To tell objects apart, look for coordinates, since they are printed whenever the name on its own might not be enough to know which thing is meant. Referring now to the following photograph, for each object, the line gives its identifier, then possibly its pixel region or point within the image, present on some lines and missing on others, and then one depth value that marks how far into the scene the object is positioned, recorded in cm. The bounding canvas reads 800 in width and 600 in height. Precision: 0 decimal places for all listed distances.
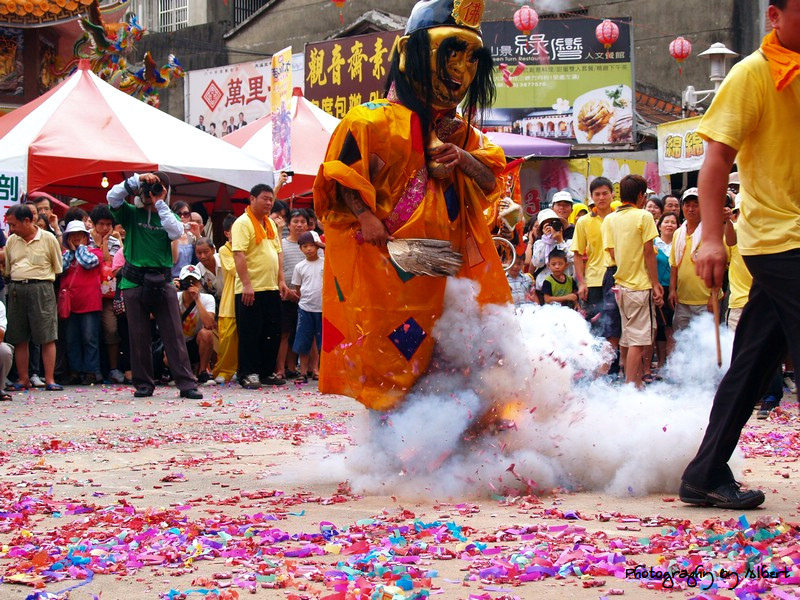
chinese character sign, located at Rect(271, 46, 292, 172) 1334
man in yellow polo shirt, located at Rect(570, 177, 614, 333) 986
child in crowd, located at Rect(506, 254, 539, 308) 958
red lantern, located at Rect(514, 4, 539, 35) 2080
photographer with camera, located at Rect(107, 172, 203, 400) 891
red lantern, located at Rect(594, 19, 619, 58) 2087
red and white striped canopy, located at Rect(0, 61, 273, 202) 1260
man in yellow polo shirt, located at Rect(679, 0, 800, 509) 370
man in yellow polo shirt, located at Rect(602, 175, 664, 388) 899
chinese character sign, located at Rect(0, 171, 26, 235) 1230
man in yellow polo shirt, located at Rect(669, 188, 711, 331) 921
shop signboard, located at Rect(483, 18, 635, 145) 2122
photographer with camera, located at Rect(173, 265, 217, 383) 1129
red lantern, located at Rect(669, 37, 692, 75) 2152
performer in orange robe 475
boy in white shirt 1112
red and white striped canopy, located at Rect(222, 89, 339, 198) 1533
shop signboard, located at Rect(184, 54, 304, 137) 2464
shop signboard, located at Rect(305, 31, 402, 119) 2147
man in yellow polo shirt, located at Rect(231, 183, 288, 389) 1059
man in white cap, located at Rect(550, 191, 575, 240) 1144
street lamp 1841
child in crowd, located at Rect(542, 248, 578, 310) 1022
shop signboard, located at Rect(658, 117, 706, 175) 1551
